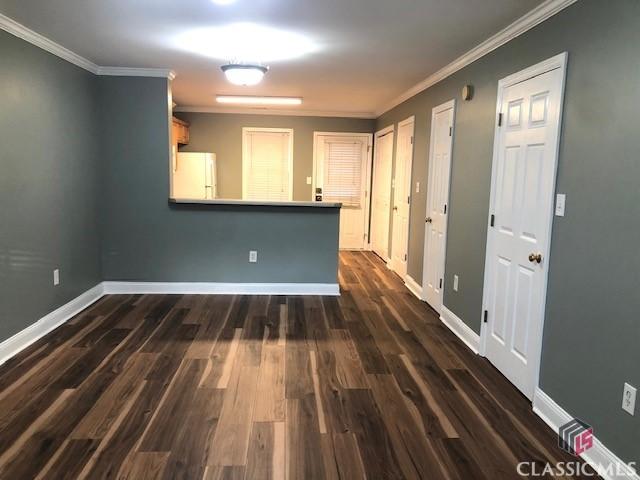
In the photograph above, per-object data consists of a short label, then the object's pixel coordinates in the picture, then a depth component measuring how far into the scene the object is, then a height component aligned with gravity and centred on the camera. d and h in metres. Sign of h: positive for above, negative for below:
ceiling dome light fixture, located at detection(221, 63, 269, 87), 3.74 +0.92
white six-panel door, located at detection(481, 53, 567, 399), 2.62 -0.17
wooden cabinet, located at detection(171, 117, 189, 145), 6.63 +0.74
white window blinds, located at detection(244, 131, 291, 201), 7.64 +0.28
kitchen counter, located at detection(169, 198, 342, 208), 4.92 -0.23
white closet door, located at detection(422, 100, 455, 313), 4.32 -0.14
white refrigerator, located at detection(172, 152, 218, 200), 6.81 +0.09
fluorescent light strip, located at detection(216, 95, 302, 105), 6.18 +1.15
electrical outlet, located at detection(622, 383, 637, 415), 1.94 -0.89
